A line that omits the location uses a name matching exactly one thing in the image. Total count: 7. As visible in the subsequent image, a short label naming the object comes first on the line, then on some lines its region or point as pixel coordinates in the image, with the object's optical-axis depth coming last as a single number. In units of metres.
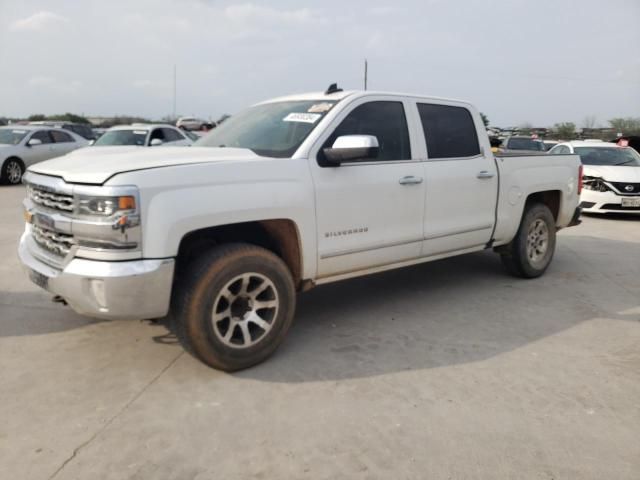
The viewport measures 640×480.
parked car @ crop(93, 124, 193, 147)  12.89
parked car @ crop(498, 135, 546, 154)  16.78
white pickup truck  3.18
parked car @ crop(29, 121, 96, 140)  27.28
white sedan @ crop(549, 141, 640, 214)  10.58
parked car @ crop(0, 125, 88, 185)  14.77
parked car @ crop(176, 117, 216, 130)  34.59
